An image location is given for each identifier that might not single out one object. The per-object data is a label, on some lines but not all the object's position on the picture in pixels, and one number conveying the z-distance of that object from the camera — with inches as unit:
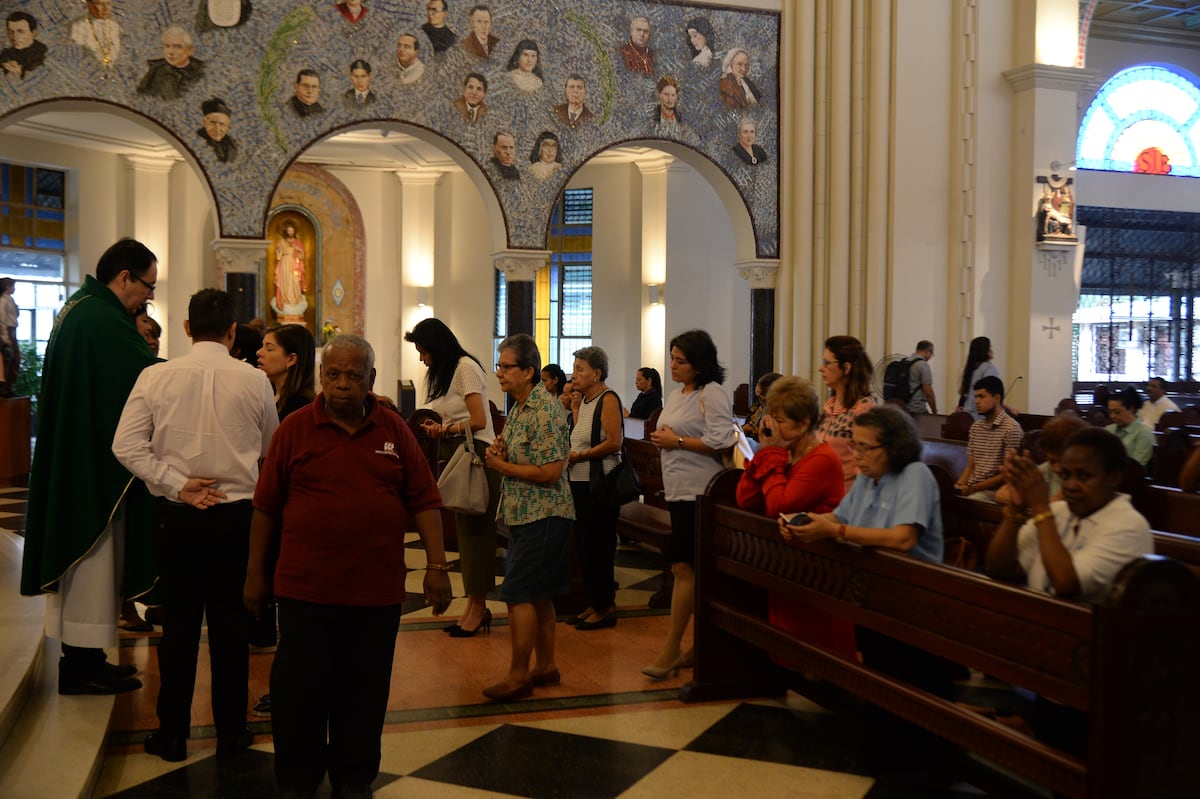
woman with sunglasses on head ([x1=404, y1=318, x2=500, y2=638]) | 216.5
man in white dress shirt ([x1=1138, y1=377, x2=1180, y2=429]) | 446.0
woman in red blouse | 170.1
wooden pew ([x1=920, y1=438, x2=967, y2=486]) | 292.0
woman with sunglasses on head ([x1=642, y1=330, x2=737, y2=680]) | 199.6
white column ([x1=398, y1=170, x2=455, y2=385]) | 708.7
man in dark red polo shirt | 129.8
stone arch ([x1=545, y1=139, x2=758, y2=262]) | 501.7
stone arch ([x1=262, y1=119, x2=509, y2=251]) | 458.3
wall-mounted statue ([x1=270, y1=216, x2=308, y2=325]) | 695.7
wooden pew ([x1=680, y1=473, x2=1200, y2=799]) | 106.7
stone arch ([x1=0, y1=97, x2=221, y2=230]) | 412.8
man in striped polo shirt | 258.7
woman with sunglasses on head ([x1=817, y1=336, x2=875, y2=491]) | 193.0
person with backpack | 452.4
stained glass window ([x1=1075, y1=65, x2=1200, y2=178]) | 717.9
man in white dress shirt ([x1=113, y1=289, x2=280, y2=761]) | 149.1
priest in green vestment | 161.9
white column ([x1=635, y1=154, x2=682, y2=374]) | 651.5
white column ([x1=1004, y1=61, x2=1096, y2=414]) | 527.2
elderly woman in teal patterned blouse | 181.0
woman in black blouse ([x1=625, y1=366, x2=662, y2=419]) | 414.9
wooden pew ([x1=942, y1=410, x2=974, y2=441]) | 368.5
